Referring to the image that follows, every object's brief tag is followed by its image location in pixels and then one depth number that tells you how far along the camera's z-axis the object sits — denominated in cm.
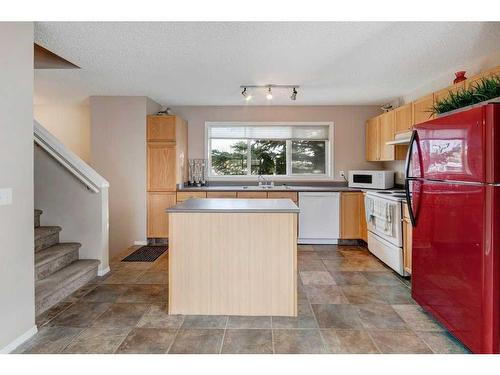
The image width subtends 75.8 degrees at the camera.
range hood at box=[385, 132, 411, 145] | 412
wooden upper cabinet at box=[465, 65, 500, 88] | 279
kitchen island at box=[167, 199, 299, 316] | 260
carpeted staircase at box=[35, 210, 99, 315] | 284
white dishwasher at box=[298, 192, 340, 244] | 512
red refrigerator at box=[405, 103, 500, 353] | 189
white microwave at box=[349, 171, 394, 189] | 488
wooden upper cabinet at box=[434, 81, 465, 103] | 313
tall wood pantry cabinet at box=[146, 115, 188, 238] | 505
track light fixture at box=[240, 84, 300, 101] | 432
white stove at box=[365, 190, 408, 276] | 369
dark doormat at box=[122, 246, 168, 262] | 431
